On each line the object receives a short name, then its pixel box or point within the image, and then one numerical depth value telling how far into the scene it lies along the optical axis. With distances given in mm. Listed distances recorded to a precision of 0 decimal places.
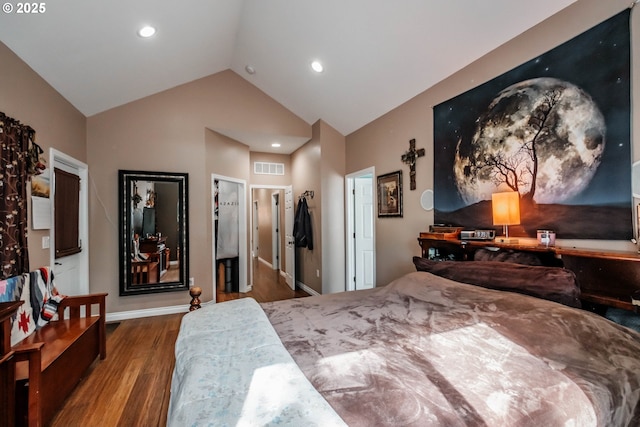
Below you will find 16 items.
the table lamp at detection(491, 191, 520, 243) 1952
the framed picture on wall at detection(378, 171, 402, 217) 3395
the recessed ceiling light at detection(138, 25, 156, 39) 2645
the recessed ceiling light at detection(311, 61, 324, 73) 3328
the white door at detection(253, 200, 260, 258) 8475
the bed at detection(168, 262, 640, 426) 871
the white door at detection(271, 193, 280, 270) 6812
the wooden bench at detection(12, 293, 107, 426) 1603
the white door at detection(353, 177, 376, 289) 4477
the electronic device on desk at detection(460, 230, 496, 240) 2183
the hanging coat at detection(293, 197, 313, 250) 4789
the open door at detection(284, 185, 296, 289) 5344
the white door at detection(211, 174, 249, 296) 4774
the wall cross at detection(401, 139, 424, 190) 3121
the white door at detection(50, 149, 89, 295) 2983
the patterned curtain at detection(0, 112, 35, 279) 1978
